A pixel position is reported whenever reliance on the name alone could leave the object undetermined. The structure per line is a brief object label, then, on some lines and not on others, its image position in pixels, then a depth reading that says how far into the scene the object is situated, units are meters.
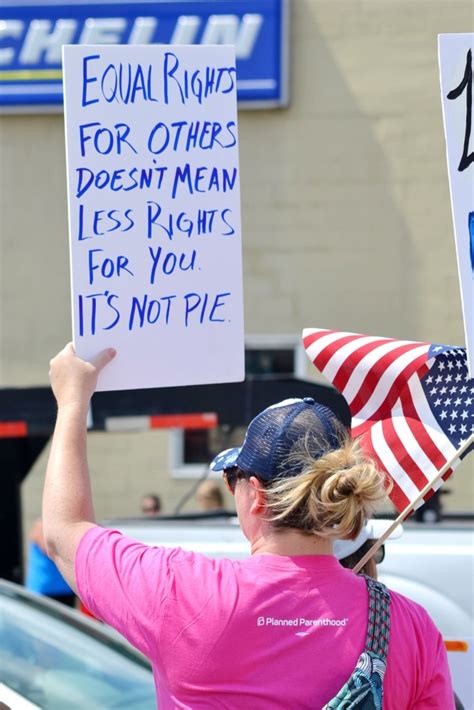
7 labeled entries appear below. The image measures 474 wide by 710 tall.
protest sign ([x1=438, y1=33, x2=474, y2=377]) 5.06
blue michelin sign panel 21.53
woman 3.81
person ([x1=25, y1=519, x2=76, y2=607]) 14.94
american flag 5.38
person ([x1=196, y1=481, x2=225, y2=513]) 17.22
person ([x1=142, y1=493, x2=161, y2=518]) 20.19
